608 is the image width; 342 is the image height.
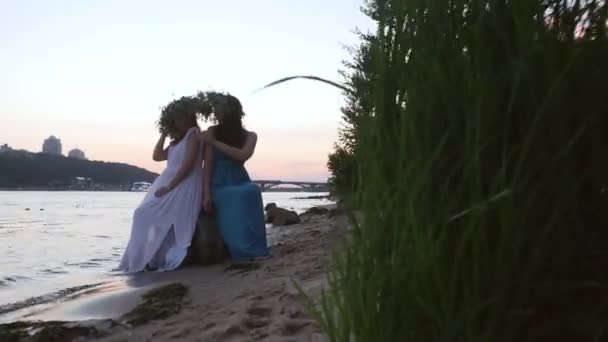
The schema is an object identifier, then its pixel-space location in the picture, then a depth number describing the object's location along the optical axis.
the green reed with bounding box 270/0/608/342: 1.37
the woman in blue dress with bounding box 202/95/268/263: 7.52
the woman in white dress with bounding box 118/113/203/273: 7.44
